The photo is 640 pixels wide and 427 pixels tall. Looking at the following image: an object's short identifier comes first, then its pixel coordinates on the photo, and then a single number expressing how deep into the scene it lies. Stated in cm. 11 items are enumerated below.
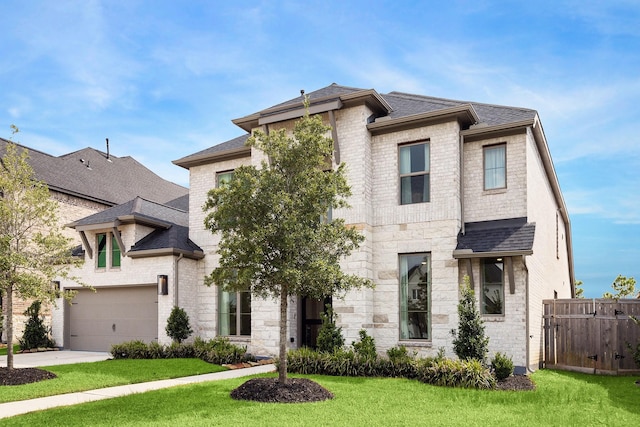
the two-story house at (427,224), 1428
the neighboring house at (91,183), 2430
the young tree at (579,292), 3540
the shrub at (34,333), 1955
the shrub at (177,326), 1702
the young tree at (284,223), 1048
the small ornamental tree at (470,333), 1231
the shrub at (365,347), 1365
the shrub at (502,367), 1195
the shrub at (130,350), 1652
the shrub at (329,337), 1437
